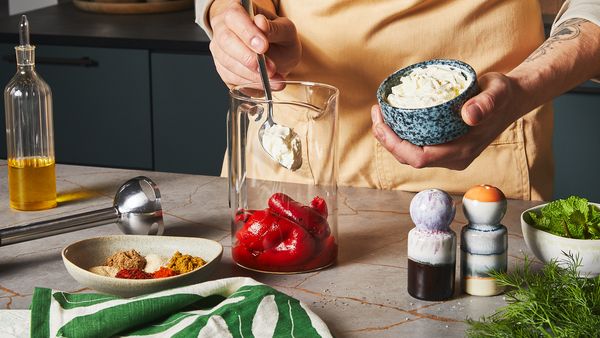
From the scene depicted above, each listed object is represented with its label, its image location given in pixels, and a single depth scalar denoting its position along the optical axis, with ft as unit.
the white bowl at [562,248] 5.41
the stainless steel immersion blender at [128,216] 6.05
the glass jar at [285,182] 5.70
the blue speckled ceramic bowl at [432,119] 5.74
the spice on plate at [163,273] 5.46
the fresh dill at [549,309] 4.97
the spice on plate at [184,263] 5.55
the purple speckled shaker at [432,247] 5.36
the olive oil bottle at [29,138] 6.49
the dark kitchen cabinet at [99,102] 10.73
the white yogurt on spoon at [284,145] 5.74
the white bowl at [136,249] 5.37
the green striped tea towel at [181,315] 5.08
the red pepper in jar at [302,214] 5.71
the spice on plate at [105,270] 5.60
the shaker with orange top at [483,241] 5.43
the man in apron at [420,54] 6.76
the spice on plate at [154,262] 5.66
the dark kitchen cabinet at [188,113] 10.62
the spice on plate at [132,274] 5.43
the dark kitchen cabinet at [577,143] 9.92
